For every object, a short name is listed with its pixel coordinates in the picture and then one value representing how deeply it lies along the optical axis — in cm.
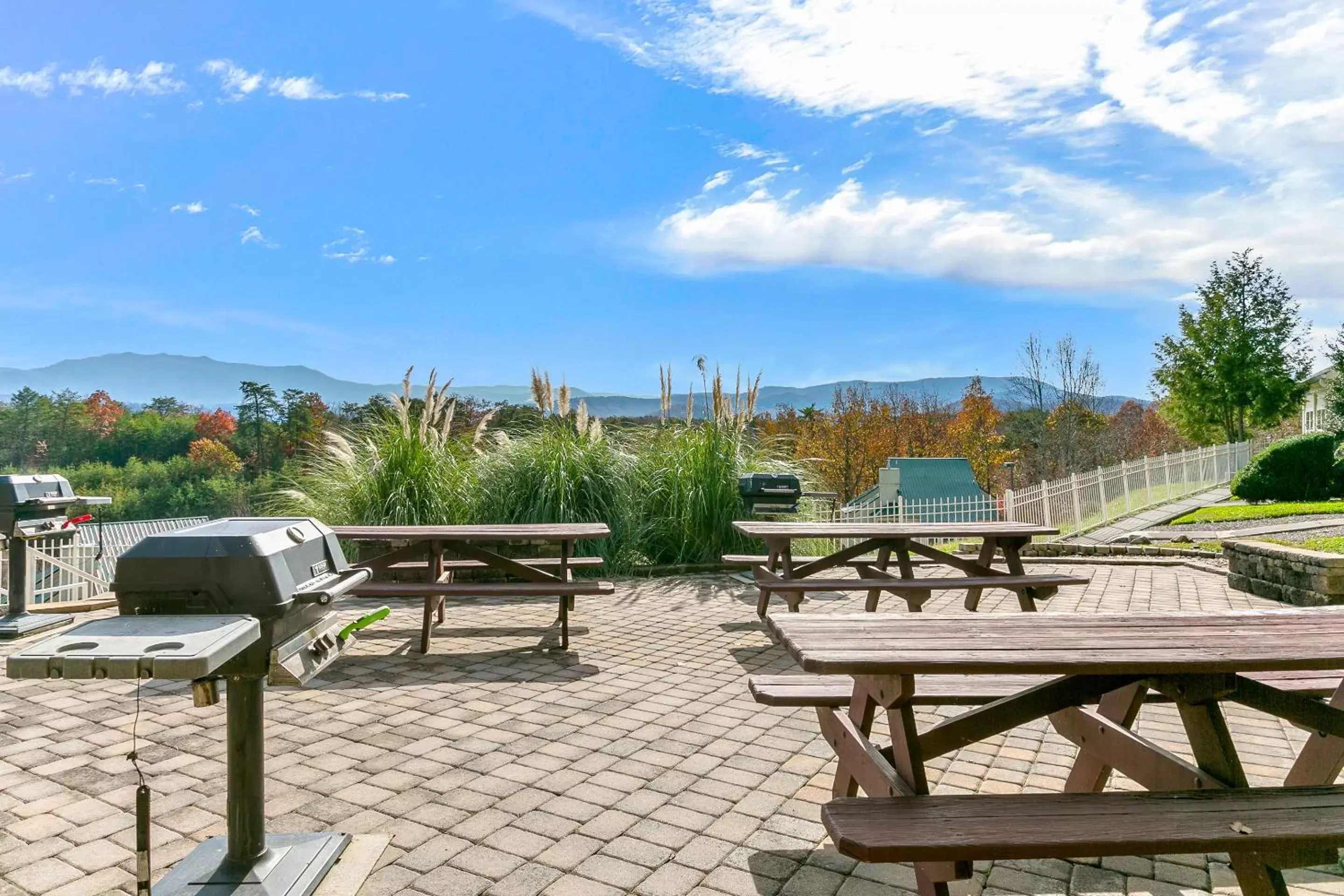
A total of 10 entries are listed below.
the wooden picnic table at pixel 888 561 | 538
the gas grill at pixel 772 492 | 751
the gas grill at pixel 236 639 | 159
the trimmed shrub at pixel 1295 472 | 1700
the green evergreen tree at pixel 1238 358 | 2644
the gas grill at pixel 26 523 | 525
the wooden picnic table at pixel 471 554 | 493
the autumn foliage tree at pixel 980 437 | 3878
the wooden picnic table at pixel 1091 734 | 170
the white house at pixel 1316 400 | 2784
